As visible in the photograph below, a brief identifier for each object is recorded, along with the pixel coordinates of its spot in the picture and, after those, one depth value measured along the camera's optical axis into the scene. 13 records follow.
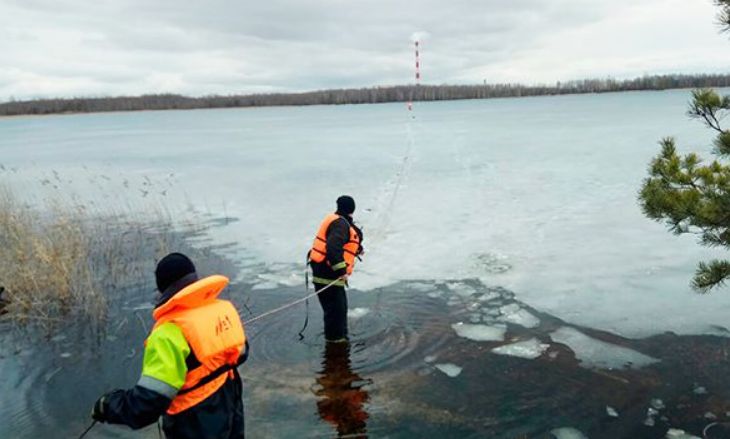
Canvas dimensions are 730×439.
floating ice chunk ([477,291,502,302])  6.85
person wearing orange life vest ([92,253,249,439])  2.54
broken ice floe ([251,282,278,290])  7.61
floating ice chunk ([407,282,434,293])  7.32
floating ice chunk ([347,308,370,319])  6.55
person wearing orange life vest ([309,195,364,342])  5.29
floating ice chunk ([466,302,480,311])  6.59
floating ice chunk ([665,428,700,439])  4.07
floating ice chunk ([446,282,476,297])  7.08
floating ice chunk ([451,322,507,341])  5.86
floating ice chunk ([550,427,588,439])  4.16
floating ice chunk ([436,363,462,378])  5.16
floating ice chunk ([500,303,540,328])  6.15
